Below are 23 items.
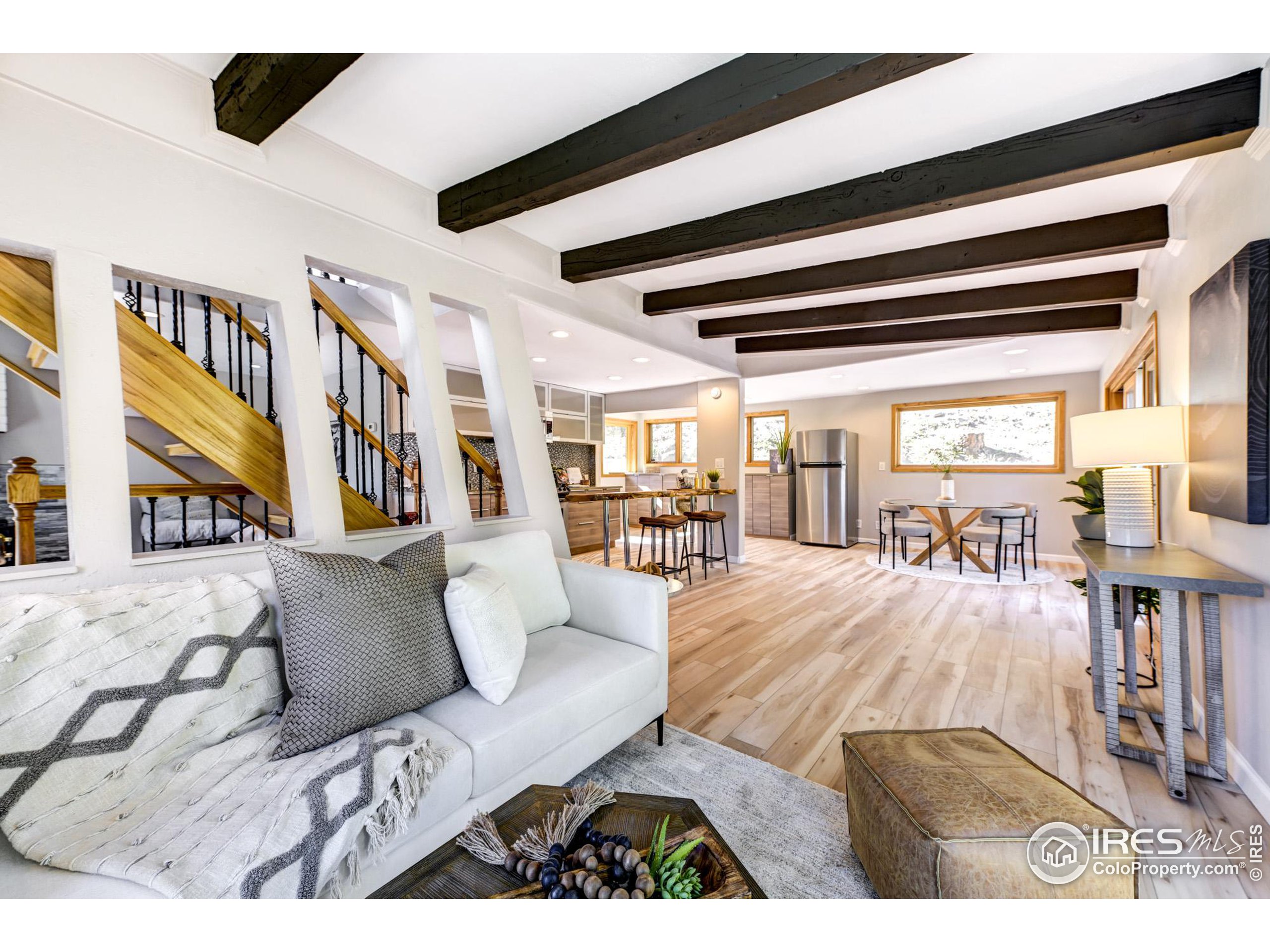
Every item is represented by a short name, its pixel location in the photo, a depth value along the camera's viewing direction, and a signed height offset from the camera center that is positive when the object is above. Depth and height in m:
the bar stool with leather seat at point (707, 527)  5.13 -0.69
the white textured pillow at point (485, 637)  1.61 -0.54
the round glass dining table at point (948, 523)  5.49 -0.71
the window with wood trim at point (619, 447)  9.48 +0.40
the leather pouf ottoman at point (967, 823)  1.02 -0.78
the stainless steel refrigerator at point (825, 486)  7.16 -0.32
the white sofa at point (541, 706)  1.27 -0.72
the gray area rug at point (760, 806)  1.42 -1.13
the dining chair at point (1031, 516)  5.29 -0.61
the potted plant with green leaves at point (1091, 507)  2.81 -0.29
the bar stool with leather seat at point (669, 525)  4.71 -0.53
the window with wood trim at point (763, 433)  8.46 +0.53
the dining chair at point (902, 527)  5.68 -0.75
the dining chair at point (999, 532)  4.95 -0.75
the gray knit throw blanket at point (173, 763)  0.98 -0.66
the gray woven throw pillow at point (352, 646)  1.35 -0.48
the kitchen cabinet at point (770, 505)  7.86 -0.62
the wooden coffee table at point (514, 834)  0.86 -0.69
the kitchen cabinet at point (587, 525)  6.95 -0.78
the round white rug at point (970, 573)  5.10 -1.20
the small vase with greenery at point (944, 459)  6.89 +0.02
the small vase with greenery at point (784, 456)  7.86 +0.13
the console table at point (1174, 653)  1.73 -0.72
